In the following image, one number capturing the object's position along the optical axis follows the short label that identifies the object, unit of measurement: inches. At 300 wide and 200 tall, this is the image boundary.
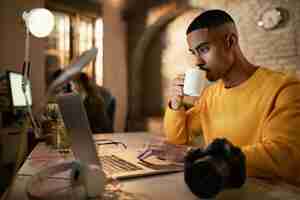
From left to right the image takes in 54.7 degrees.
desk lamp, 57.6
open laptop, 26.3
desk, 25.5
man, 32.8
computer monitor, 93.3
